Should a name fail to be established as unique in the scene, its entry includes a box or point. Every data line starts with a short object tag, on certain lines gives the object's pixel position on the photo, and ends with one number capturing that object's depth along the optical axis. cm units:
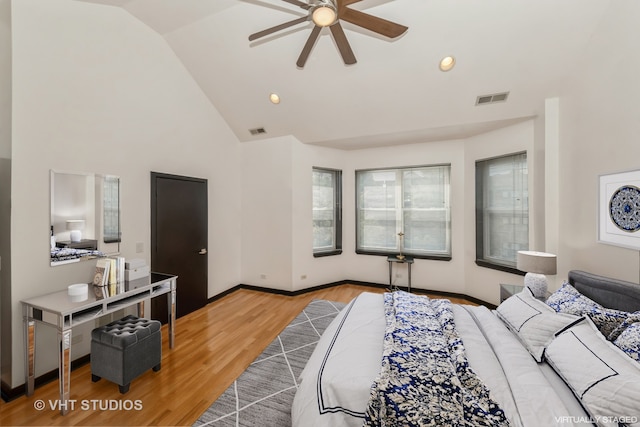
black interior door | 321
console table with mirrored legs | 185
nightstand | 279
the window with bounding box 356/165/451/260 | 437
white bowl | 208
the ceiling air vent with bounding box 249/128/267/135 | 429
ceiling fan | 182
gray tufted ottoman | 203
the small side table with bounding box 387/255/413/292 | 432
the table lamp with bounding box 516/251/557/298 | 254
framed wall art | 190
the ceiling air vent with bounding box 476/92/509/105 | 304
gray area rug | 180
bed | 116
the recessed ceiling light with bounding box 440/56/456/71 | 280
